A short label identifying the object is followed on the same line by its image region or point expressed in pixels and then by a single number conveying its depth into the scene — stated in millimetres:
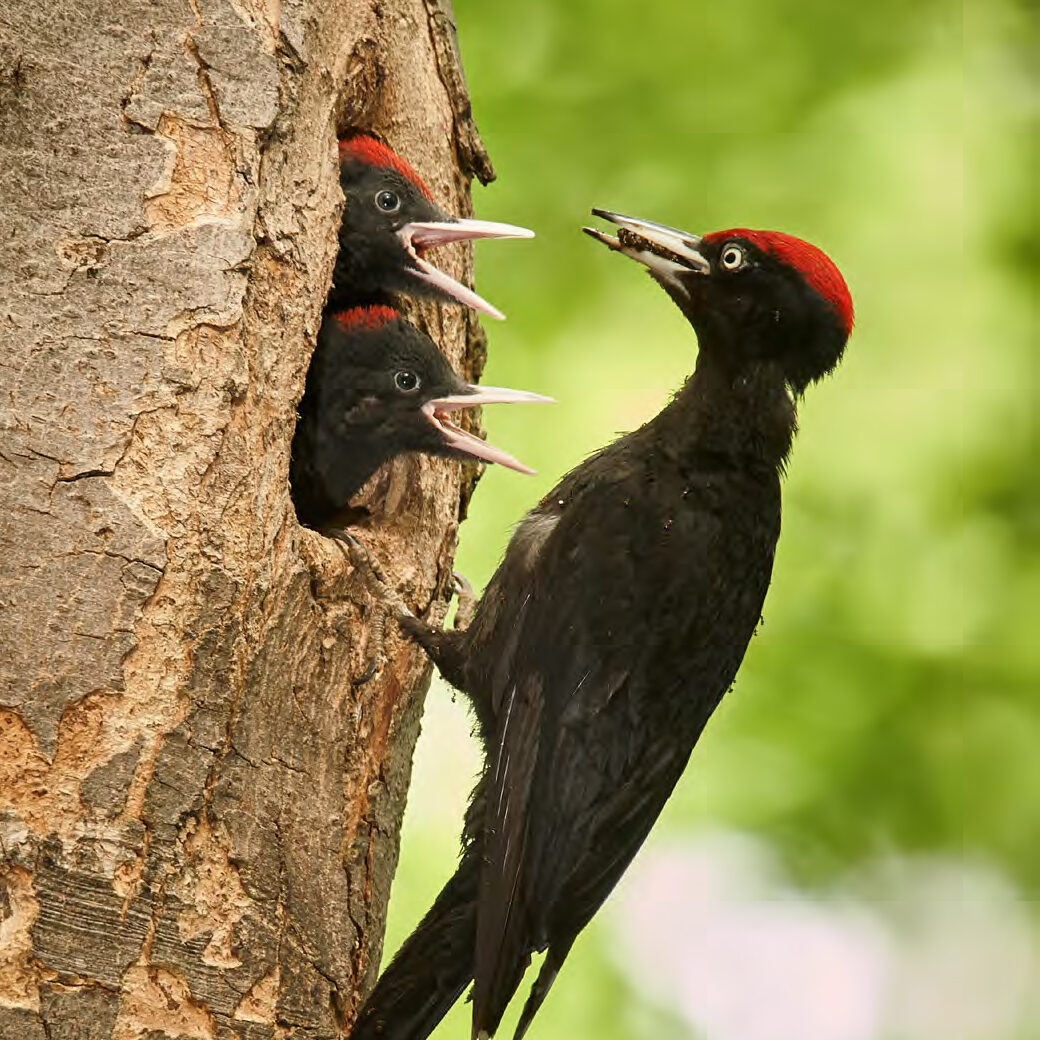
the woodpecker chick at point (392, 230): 7711
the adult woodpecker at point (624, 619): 6387
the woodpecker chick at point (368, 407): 7672
